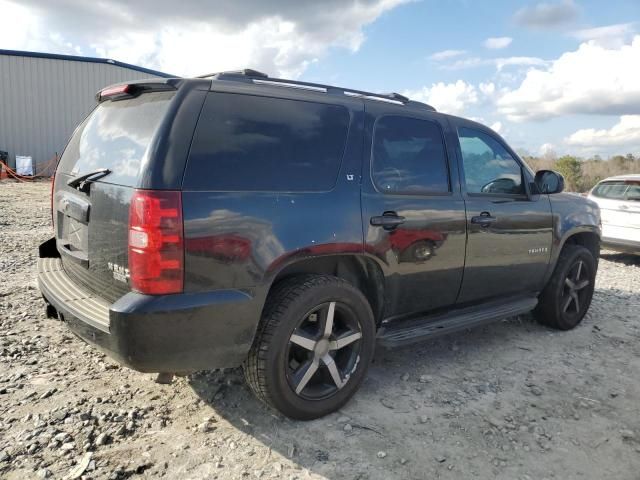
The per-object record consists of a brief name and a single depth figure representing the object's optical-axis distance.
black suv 2.47
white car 8.22
